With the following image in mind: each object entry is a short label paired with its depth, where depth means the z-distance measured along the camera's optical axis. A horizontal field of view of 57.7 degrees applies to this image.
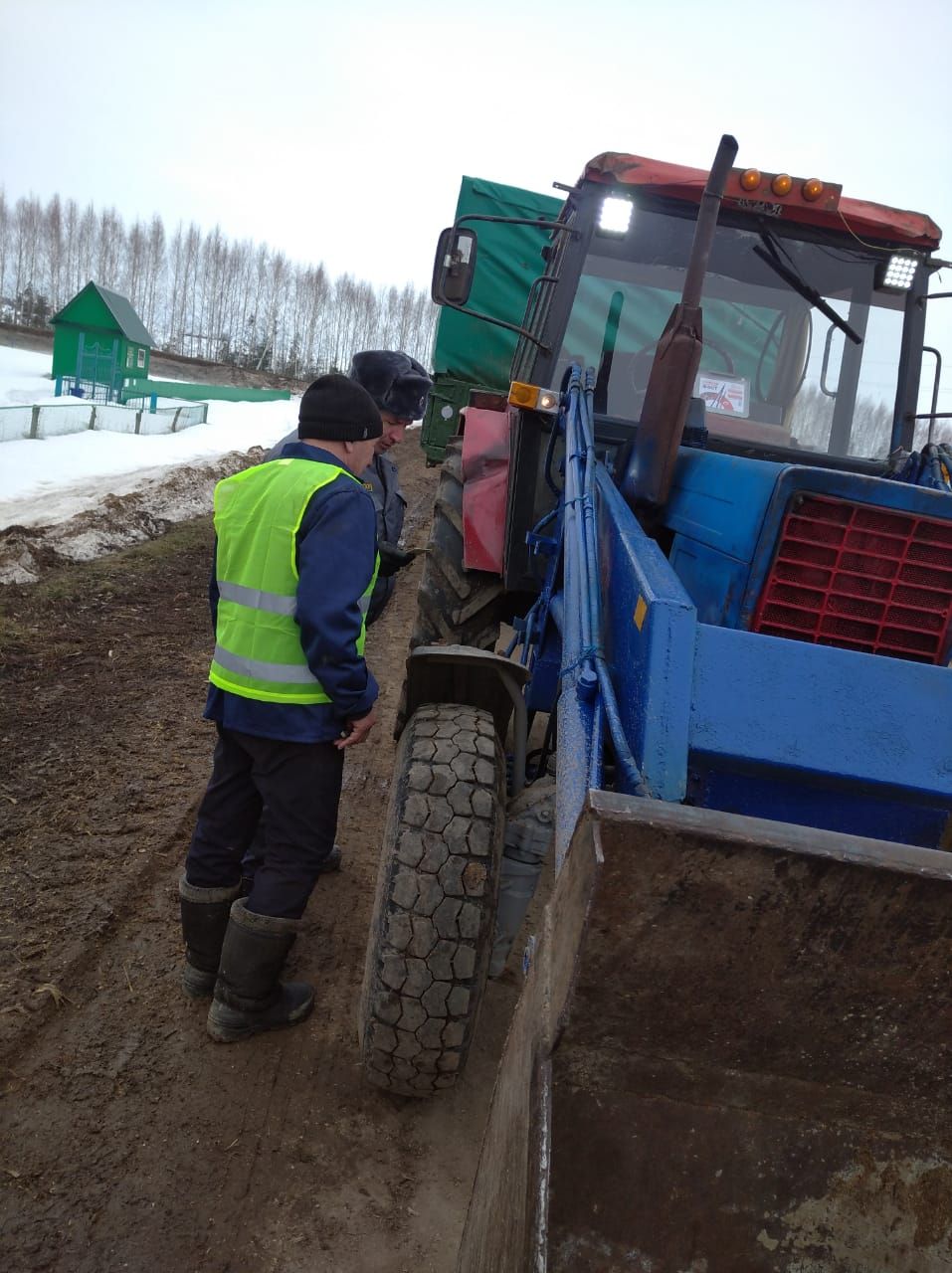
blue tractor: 1.27
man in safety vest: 2.31
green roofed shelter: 31.20
